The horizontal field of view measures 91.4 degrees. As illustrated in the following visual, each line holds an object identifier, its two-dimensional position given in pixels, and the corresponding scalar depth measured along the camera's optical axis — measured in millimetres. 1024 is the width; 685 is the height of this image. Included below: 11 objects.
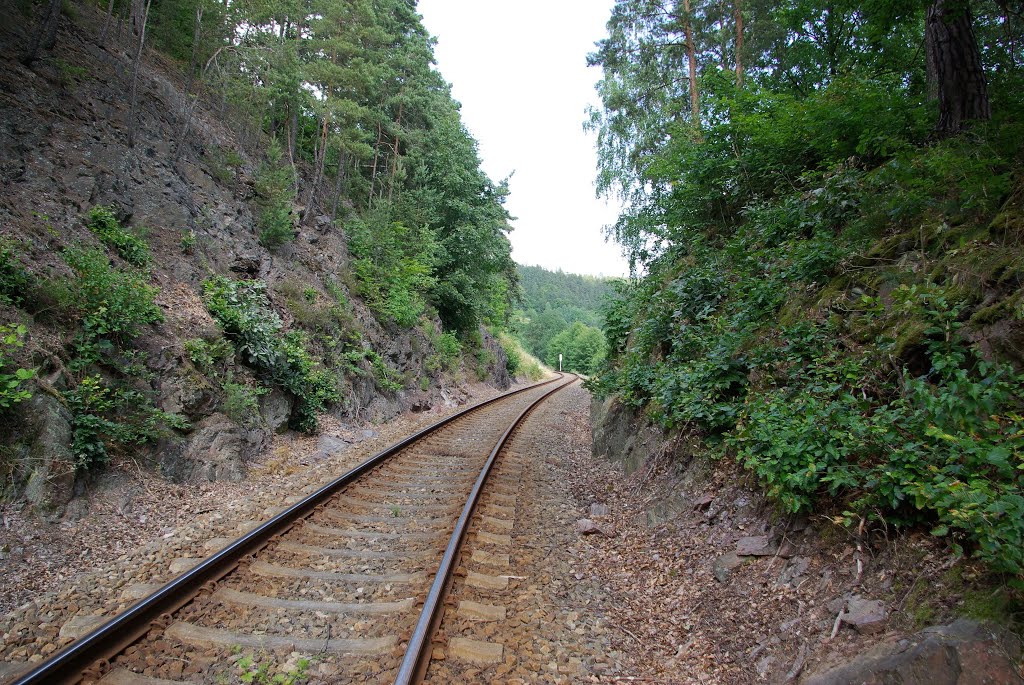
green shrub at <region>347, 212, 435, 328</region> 15148
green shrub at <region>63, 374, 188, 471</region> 5160
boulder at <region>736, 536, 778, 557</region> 3824
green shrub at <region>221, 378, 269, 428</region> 7285
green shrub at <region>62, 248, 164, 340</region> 5910
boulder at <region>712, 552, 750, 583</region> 3922
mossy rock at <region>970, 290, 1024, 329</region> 3221
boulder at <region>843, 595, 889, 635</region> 2689
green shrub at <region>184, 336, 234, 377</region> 7227
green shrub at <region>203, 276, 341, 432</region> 8484
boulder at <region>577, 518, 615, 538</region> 5457
